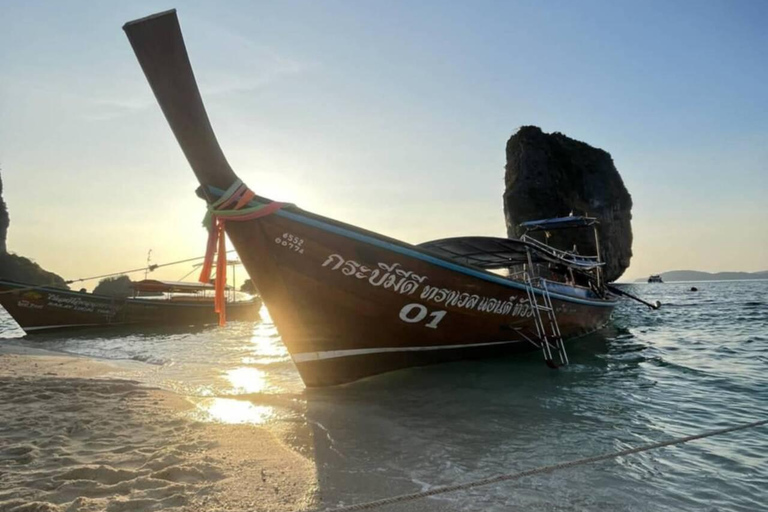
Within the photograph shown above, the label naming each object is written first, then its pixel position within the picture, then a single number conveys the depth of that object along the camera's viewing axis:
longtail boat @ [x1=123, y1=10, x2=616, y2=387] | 4.68
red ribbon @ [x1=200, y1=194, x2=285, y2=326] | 5.14
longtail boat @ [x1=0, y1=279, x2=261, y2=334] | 18.11
